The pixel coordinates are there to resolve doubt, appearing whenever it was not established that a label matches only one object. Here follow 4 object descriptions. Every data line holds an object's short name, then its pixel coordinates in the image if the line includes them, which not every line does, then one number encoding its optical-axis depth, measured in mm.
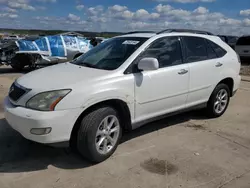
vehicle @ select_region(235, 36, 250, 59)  12596
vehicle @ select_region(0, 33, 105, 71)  8032
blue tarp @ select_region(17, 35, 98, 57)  8009
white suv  2420
